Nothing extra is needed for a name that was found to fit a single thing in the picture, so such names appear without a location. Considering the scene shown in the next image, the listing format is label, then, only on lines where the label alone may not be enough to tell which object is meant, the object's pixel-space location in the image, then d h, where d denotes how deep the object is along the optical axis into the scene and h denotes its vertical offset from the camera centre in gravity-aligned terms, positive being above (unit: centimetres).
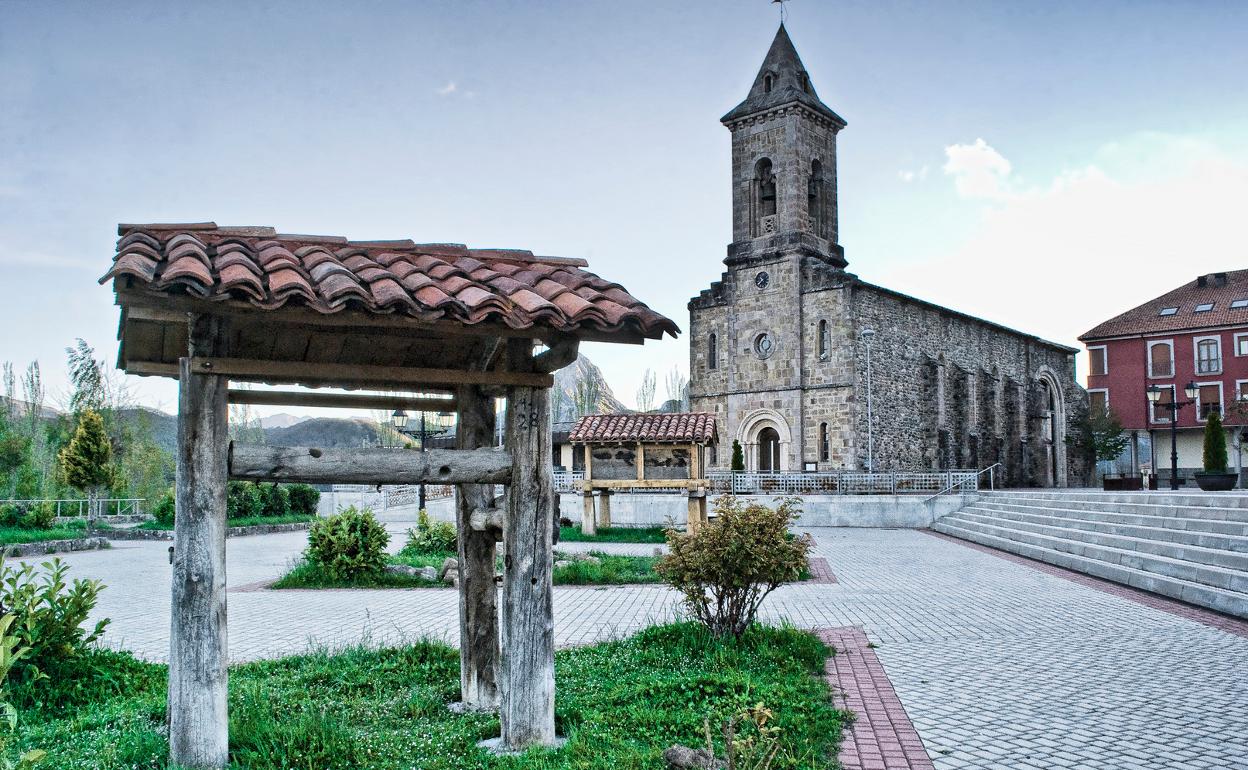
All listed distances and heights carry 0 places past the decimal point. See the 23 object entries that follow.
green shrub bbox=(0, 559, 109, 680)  628 -123
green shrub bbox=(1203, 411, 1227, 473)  2912 -47
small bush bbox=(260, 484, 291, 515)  3027 -174
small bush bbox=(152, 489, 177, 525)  2611 -171
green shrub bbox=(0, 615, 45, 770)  268 -78
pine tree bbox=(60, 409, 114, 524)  2462 -8
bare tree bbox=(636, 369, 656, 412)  6222 +339
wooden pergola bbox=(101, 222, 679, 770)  442 +47
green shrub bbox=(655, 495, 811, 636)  778 -106
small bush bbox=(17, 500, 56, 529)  2289 -163
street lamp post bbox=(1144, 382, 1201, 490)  2708 +116
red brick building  4594 +412
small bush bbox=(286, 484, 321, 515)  3203 -181
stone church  3425 +427
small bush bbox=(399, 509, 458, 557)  1766 -189
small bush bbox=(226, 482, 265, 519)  2811 -162
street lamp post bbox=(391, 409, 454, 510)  2669 +65
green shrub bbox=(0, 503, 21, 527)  2314 -160
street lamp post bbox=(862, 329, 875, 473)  3284 +64
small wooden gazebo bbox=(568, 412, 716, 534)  2192 -23
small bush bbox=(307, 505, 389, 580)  1418 -155
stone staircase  1124 -178
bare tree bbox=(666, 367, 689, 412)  6378 +364
